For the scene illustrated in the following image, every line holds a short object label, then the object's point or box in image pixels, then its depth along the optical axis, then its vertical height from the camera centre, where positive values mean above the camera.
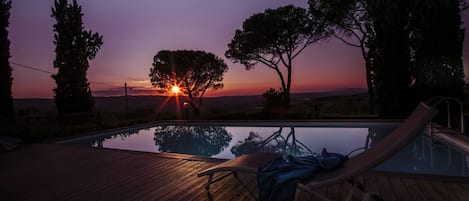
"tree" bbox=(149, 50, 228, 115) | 17.41 +1.66
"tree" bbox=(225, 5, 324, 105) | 13.25 +2.90
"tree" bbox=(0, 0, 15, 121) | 9.34 +1.27
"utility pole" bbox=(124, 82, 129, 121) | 13.53 -0.52
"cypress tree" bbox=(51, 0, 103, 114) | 11.86 +2.05
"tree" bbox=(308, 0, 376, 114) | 11.22 +3.04
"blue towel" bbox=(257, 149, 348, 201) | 2.07 -0.69
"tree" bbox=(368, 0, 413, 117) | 9.17 +1.05
